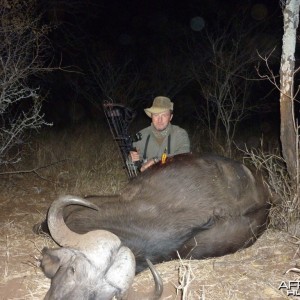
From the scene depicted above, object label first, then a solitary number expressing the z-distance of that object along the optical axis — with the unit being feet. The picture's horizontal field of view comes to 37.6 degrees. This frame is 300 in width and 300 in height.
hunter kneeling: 18.51
